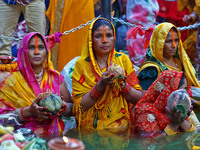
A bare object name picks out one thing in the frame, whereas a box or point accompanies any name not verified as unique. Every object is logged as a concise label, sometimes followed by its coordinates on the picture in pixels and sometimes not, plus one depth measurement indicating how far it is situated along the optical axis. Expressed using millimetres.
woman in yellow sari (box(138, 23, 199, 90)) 4535
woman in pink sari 3646
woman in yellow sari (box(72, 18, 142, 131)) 3873
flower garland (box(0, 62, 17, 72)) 4569
